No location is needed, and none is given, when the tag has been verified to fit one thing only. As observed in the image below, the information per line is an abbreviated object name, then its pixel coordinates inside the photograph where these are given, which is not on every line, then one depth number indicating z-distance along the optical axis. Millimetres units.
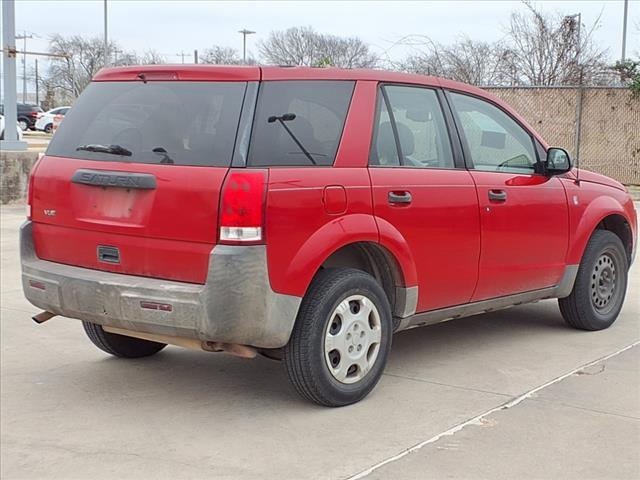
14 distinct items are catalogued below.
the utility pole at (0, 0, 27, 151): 14758
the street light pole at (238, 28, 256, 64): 53594
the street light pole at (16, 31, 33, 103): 65188
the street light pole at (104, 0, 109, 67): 47603
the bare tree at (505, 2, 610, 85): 24266
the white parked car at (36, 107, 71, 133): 44969
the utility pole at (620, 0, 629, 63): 37406
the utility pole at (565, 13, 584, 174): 19922
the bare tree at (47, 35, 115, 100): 60125
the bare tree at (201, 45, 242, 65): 43081
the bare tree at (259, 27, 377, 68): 36312
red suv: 4352
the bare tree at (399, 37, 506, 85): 19172
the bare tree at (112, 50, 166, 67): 59997
